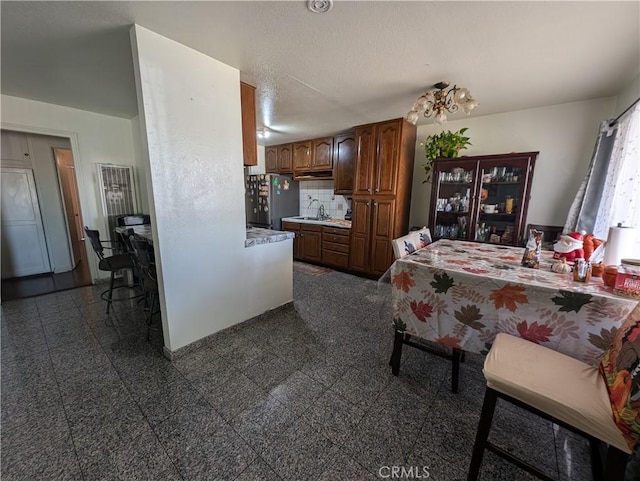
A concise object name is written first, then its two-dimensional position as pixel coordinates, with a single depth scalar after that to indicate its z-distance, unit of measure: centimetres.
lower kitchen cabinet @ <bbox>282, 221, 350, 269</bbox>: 407
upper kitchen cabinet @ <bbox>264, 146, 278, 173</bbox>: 498
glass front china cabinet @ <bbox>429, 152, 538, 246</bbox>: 282
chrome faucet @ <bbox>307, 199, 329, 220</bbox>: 490
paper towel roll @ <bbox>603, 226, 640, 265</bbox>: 133
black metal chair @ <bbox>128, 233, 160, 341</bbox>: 208
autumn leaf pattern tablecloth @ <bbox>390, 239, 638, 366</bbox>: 112
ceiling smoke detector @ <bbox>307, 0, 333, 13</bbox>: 130
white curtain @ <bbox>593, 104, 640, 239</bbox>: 197
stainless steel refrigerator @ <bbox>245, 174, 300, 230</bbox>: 464
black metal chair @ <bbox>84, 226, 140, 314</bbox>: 266
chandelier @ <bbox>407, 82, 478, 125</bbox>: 202
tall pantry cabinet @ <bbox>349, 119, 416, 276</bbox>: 334
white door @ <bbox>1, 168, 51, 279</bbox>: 344
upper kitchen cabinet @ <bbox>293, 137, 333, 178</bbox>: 422
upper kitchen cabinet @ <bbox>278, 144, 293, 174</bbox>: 475
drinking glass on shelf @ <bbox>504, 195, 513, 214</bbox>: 294
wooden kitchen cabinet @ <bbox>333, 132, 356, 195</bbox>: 395
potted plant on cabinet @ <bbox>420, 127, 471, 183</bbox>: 305
